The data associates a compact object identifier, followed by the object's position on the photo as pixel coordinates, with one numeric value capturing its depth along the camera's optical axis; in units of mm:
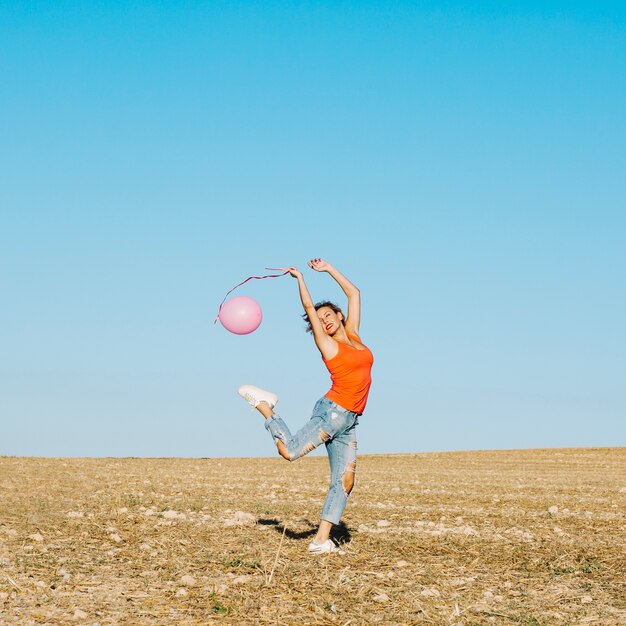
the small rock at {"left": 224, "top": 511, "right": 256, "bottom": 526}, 10109
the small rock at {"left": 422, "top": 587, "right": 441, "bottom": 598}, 6758
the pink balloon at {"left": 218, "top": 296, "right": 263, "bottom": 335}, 8984
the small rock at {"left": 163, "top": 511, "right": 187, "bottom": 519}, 10711
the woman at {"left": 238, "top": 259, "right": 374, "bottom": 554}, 8109
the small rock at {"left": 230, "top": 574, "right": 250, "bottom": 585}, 6877
